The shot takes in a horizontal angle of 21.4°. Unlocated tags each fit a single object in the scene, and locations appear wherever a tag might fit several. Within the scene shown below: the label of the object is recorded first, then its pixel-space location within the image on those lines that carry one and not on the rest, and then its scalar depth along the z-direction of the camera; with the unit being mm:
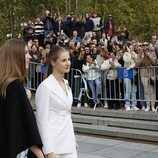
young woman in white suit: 3676
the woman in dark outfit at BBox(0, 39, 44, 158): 3246
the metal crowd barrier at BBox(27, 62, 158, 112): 10963
